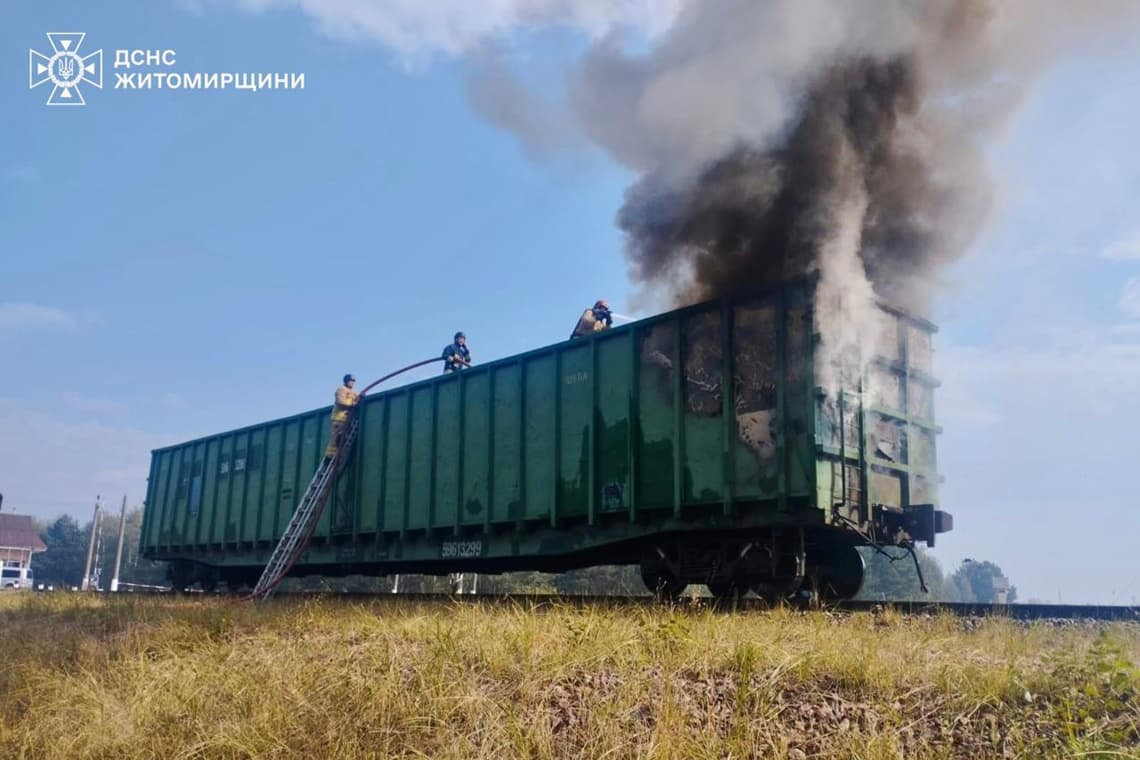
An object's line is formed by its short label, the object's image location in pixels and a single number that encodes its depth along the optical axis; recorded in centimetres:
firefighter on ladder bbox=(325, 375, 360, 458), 1462
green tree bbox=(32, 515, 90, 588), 10475
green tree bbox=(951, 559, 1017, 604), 9150
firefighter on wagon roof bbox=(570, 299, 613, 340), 1195
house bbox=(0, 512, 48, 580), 9488
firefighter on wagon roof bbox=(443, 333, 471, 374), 1380
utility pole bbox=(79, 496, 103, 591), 4894
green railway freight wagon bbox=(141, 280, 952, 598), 873
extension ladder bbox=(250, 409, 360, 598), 1395
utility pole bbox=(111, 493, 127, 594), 3948
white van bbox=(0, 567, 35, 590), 6776
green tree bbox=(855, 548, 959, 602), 7706
